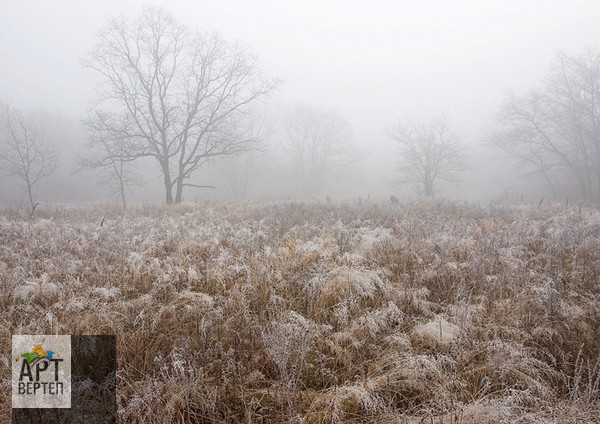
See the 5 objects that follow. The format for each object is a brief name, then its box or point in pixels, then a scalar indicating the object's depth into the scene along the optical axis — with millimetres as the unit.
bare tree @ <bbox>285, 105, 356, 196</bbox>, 43094
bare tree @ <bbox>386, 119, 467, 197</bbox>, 27141
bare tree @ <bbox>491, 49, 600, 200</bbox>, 22516
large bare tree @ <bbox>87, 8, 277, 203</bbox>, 17672
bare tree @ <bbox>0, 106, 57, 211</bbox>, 37553
